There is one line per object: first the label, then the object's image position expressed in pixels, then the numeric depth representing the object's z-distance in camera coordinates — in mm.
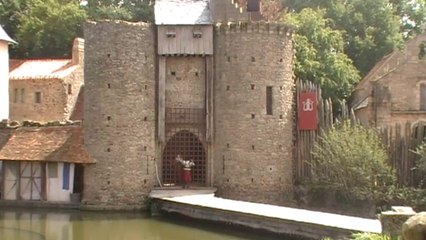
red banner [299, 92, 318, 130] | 26156
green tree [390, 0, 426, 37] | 49625
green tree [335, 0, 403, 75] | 42781
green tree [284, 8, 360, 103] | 32062
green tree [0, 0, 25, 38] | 45344
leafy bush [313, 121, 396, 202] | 23344
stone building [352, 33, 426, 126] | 29203
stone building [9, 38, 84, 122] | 35219
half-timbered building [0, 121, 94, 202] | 25531
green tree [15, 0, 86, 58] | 42250
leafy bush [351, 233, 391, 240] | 12883
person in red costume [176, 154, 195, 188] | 25469
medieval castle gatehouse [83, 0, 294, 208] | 25125
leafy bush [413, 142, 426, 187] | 22797
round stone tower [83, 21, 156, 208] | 24953
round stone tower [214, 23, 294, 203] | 25625
